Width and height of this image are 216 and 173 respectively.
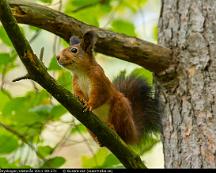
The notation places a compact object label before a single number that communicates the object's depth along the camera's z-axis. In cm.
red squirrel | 647
